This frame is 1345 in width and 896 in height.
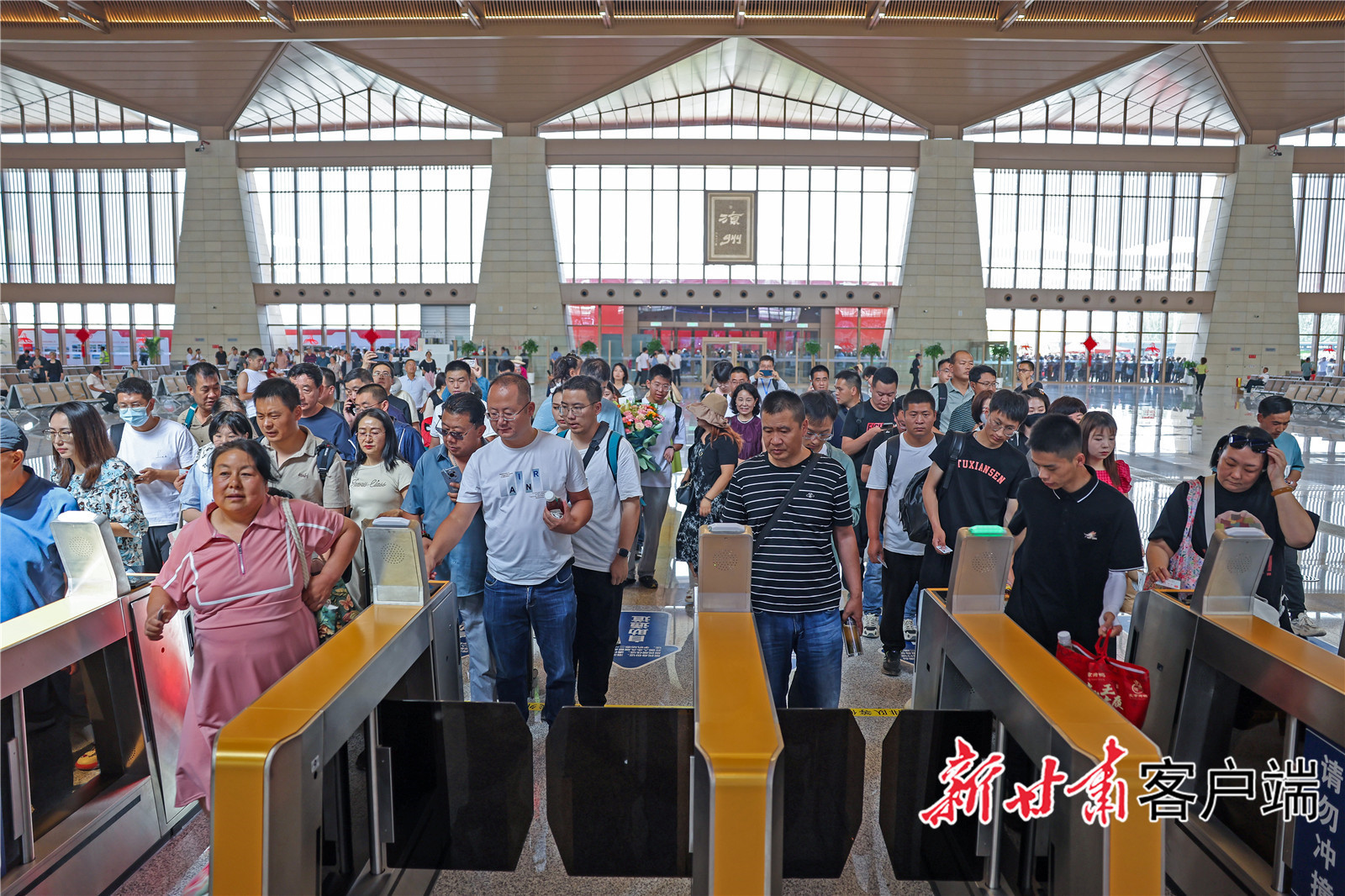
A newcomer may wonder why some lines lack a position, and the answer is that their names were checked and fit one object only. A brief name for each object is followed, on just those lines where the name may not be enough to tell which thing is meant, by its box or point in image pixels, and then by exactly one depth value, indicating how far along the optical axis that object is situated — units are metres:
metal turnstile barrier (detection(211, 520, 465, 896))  2.03
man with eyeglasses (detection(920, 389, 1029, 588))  4.46
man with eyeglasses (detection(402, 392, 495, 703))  4.21
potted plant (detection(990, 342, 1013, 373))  28.22
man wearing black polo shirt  3.36
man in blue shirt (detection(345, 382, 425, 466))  5.19
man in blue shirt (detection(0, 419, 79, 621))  3.42
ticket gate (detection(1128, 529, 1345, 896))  2.78
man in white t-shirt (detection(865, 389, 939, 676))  5.12
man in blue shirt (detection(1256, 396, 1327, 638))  5.16
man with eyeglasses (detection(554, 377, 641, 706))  4.13
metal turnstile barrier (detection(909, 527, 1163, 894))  2.04
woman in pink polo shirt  2.91
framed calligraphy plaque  33.47
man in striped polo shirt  3.50
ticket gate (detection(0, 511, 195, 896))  2.90
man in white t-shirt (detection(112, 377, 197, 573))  5.21
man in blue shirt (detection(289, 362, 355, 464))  5.40
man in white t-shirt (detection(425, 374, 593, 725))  3.68
